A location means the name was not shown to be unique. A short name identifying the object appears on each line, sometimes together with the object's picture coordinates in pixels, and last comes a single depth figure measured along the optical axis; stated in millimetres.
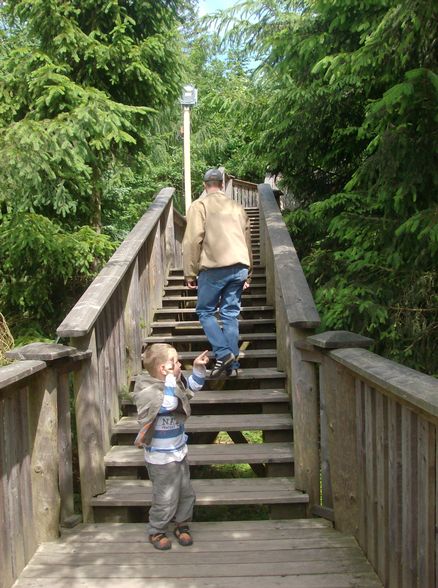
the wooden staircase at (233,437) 3391
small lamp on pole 9617
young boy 2920
